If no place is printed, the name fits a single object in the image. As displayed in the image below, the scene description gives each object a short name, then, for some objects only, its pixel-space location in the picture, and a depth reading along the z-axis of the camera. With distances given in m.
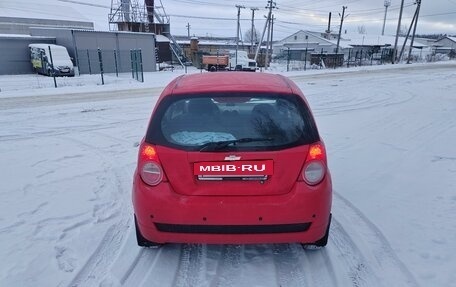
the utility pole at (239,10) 48.81
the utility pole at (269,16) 39.25
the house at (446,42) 92.84
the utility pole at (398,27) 44.80
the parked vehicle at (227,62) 34.47
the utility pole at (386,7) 86.38
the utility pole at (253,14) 50.28
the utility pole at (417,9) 48.26
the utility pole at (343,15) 57.47
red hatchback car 2.79
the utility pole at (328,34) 74.97
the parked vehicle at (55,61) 25.50
